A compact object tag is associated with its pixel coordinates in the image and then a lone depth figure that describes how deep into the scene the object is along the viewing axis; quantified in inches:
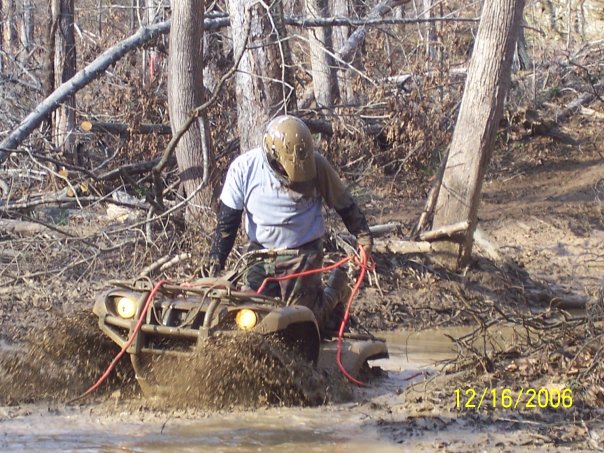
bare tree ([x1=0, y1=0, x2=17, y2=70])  999.4
